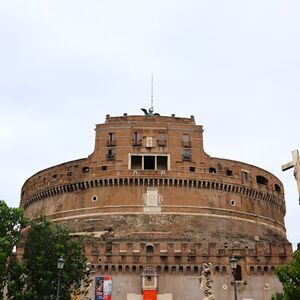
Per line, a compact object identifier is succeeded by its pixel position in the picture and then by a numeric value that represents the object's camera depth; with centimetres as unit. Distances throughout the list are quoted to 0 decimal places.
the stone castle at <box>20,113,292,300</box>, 4631
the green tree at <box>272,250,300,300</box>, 2297
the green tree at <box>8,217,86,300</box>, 2906
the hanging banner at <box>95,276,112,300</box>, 3684
